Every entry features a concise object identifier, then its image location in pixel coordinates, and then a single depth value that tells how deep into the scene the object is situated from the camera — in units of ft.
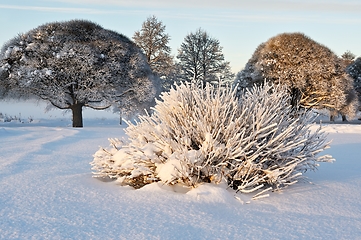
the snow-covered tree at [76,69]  55.26
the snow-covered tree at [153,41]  89.76
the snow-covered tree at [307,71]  76.28
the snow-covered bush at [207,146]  13.28
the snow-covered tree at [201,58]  103.81
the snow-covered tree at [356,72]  110.11
